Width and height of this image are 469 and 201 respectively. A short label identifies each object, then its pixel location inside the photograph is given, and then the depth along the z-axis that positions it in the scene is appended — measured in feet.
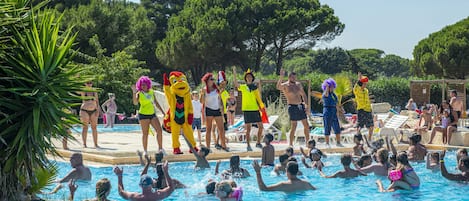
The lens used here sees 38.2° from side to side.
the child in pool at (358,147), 42.29
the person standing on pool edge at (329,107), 46.57
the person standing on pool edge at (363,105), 49.49
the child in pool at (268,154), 38.29
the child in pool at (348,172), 34.65
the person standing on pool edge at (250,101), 43.60
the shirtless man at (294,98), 44.65
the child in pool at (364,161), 36.76
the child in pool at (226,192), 24.20
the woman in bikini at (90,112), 43.75
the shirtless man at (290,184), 29.99
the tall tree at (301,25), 153.17
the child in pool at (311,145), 39.69
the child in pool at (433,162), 37.47
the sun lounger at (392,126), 55.36
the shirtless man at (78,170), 31.53
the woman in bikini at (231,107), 62.44
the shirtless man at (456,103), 53.06
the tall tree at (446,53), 176.18
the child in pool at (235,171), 33.86
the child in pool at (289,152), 36.24
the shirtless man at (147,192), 25.96
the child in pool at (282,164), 35.70
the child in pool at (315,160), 37.99
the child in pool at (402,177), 31.22
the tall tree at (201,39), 147.33
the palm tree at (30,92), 20.81
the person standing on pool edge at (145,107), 39.70
